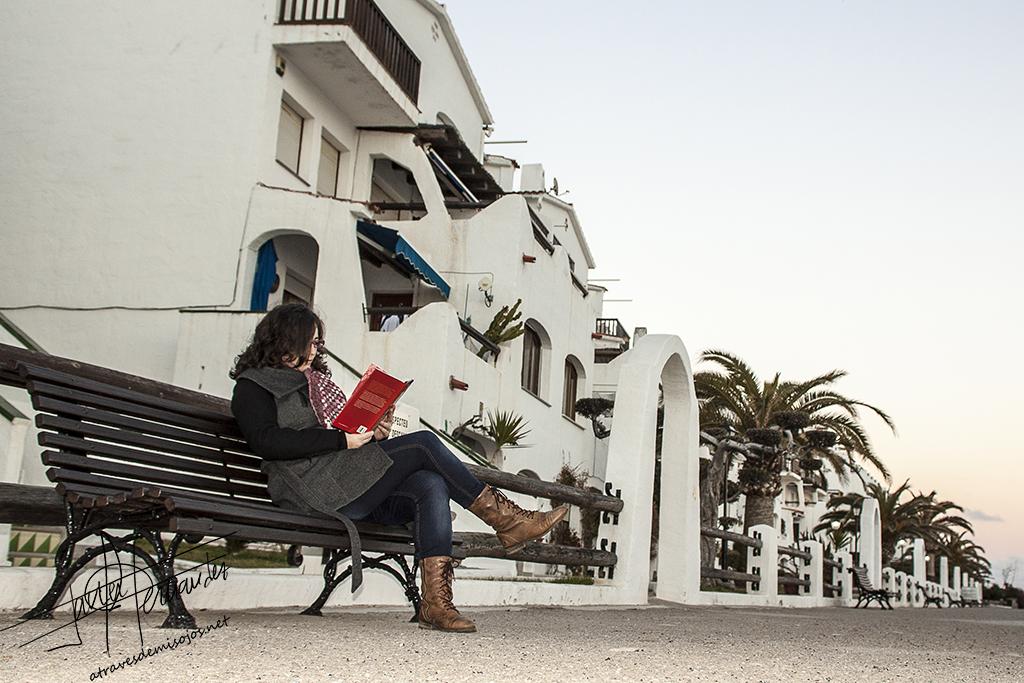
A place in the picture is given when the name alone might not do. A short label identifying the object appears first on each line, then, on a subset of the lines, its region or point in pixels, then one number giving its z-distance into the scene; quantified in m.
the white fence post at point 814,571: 18.97
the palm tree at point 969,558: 51.75
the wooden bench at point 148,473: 3.74
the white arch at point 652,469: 9.37
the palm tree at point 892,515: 35.69
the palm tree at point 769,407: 22.23
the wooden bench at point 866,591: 21.08
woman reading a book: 4.50
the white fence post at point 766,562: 15.68
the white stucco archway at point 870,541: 23.31
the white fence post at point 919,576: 30.17
